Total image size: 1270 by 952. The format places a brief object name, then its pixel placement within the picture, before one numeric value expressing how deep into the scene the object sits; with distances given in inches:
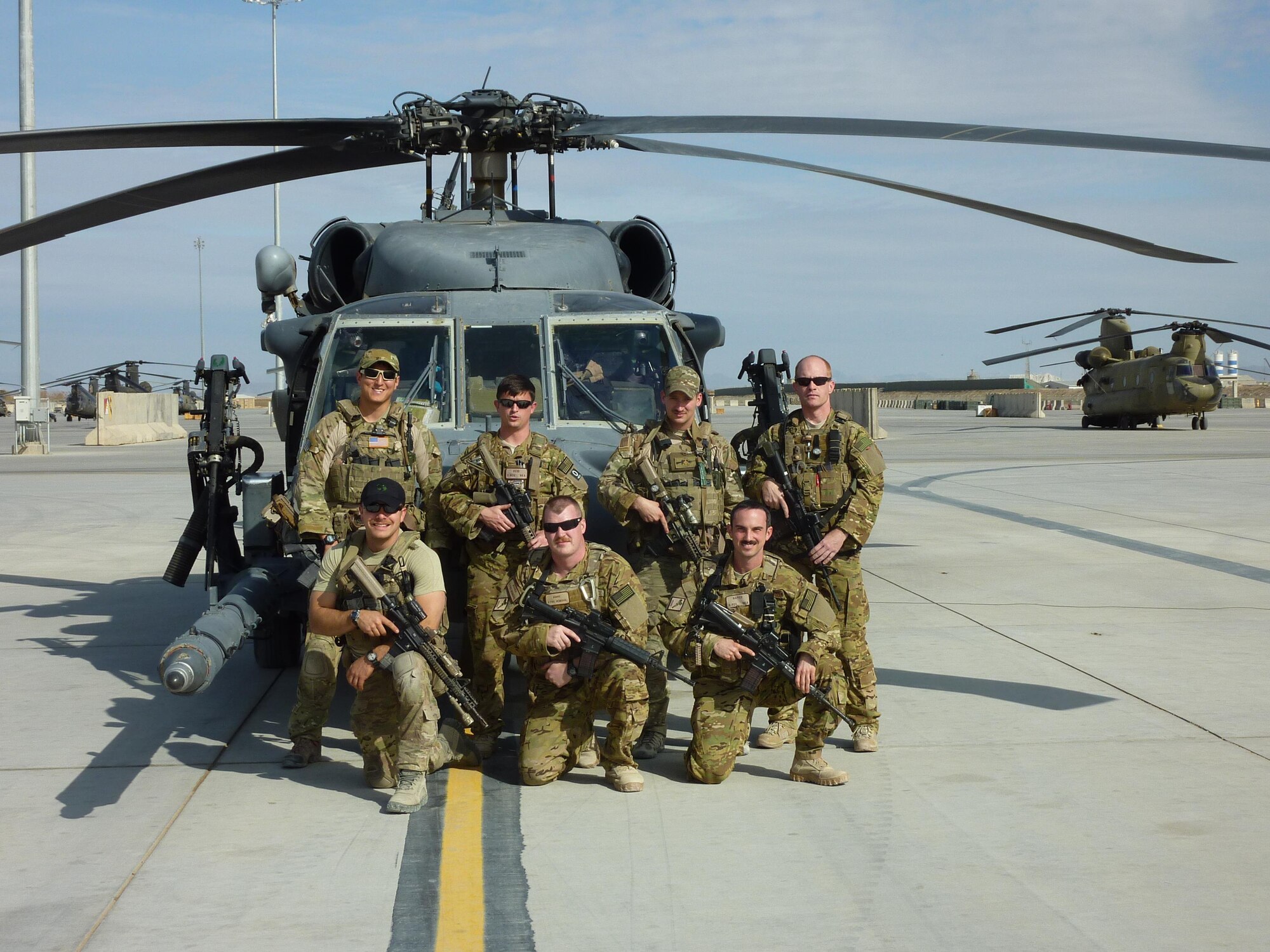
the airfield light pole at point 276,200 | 1786.4
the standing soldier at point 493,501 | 217.8
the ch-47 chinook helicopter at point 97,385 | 1779.0
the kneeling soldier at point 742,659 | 199.6
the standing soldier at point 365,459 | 223.6
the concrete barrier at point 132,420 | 1330.0
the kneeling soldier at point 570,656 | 198.7
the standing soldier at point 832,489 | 224.2
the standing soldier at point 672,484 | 223.6
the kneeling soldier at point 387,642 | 192.9
